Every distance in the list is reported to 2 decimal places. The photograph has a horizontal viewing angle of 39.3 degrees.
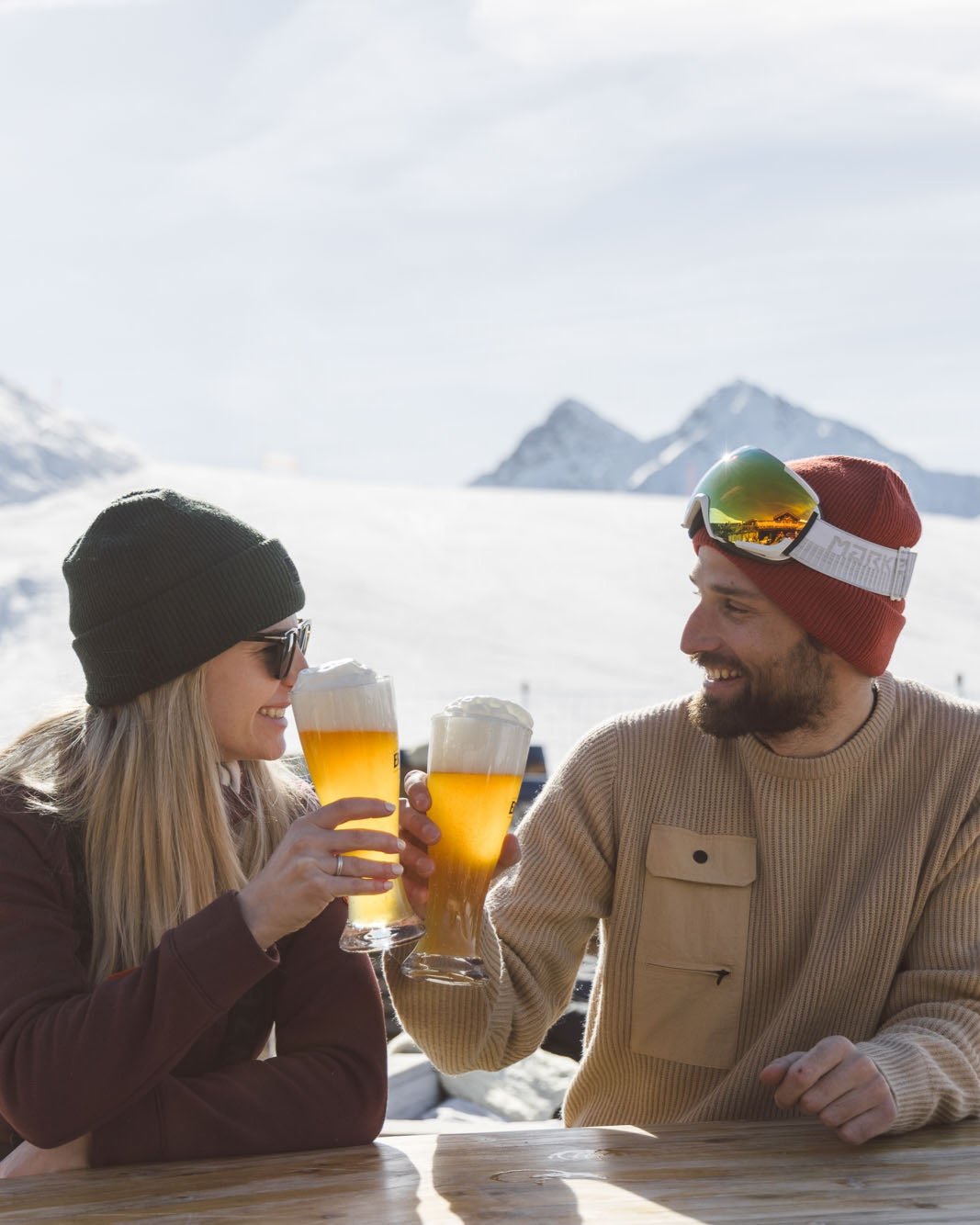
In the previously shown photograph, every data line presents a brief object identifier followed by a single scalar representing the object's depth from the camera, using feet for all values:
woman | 4.88
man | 6.79
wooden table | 4.54
